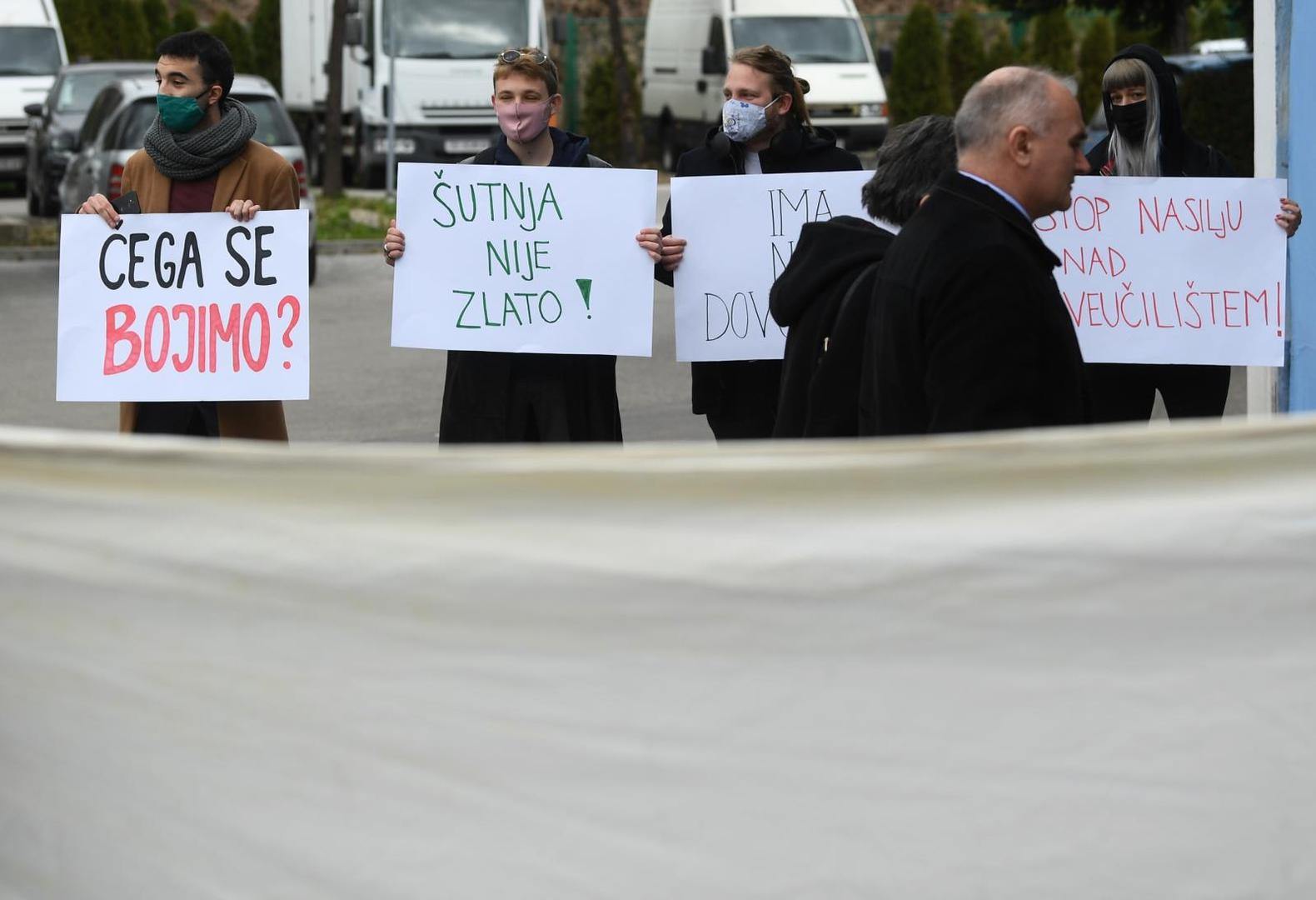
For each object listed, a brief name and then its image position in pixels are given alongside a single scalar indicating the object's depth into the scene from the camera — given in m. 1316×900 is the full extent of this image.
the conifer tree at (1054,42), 37.56
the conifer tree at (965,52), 36.84
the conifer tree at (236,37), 37.49
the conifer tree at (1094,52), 36.25
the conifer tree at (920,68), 34.28
